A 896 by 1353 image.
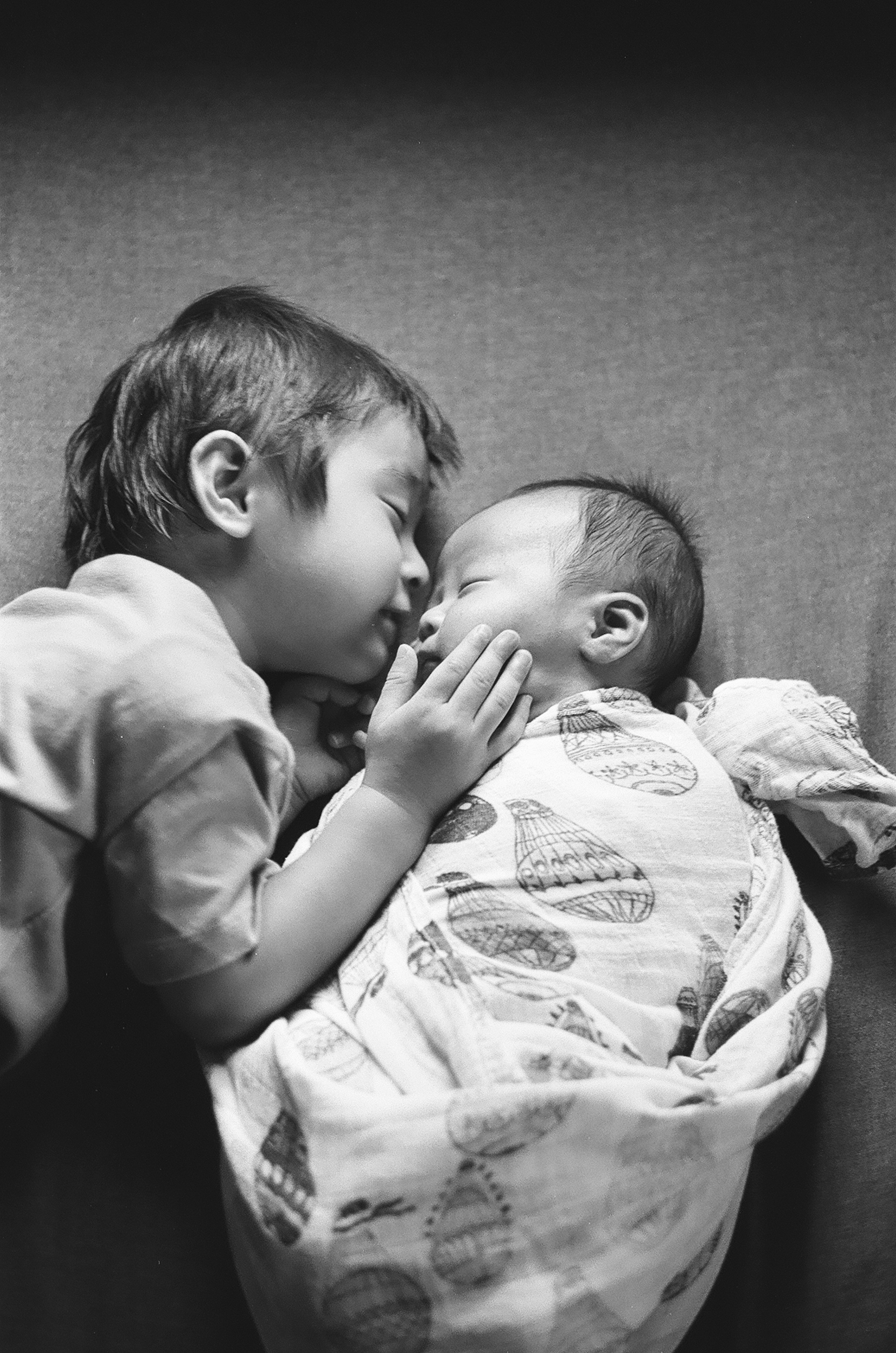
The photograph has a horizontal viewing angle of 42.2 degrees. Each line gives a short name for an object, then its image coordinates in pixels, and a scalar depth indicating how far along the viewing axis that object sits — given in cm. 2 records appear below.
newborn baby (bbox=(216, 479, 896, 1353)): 68
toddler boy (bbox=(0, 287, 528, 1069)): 77
